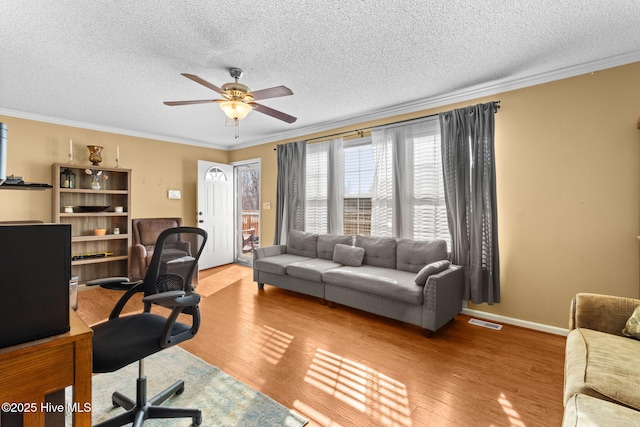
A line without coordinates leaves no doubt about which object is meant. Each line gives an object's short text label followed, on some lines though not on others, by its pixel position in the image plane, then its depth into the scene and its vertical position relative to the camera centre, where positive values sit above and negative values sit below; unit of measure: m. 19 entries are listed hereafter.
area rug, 1.77 -1.20
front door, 5.80 +0.12
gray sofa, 2.93 -0.68
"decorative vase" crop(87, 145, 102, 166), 4.58 +0.99
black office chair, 1.45 -0.63
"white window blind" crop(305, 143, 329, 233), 4.84 +0.46
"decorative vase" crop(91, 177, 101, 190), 4.63 +0.52
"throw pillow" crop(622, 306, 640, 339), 1.78 -0.68
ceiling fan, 2.51 +1.06
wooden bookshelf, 4.37 +0.01
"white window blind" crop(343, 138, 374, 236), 4.37 +0.44
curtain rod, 3.23 +1.25
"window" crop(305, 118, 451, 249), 3.70 +0.45
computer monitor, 0.76 -0.17
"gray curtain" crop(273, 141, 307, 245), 5.06 +0.47
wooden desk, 0.75 -0.42
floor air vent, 3.12 -1.18
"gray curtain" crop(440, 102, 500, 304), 3.20 +0.22
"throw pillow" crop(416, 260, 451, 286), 2.95 -0.57
